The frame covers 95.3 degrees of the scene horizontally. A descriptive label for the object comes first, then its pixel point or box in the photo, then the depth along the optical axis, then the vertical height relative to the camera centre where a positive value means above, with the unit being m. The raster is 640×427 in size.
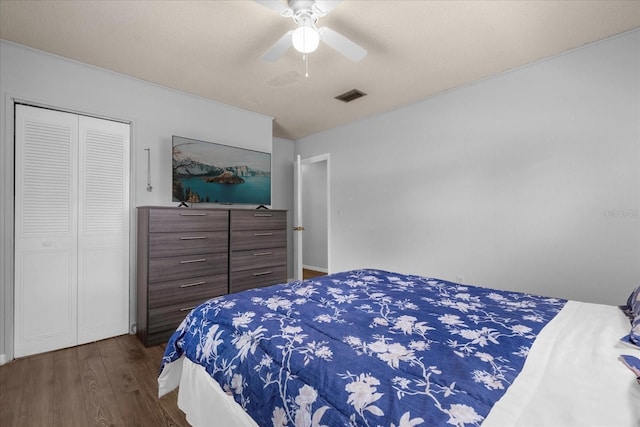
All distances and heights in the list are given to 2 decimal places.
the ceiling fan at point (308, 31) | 1.72 +1.19
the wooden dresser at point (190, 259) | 2.58 -0.43
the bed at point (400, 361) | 0.70 -0.45
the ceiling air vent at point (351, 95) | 3.22 +1.37
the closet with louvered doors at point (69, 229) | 2.36 -0.11
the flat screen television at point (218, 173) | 3.11 +0.49
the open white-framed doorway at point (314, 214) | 6.11 +0.03
